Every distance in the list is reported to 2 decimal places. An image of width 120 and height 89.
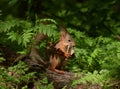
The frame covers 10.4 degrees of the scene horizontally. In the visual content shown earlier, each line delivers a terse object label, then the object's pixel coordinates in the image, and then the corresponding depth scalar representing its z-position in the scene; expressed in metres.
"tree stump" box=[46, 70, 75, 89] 9.07
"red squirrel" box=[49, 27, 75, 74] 9.35
